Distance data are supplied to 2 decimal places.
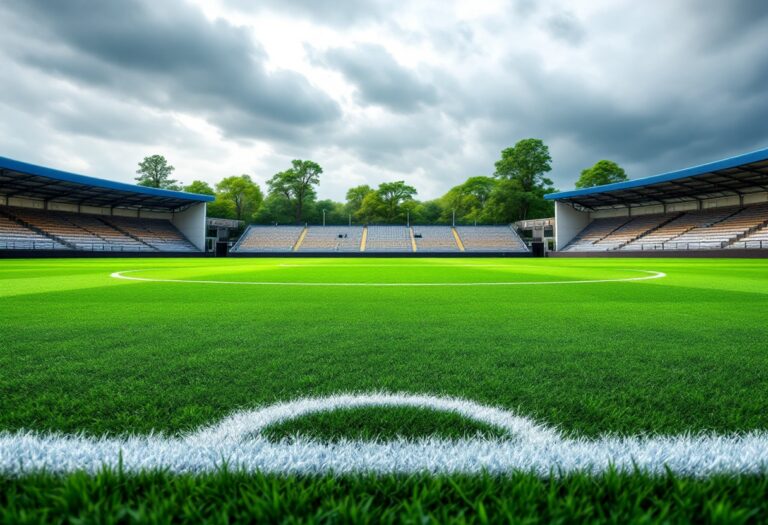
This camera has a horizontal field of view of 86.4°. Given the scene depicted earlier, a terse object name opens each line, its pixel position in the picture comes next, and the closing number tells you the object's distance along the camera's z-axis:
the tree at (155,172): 66.56
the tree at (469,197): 64.66
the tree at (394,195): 66.56
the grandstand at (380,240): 44.66
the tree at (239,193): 67.06
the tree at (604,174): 53.78
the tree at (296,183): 66.06
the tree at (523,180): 53.91
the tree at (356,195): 79.50
